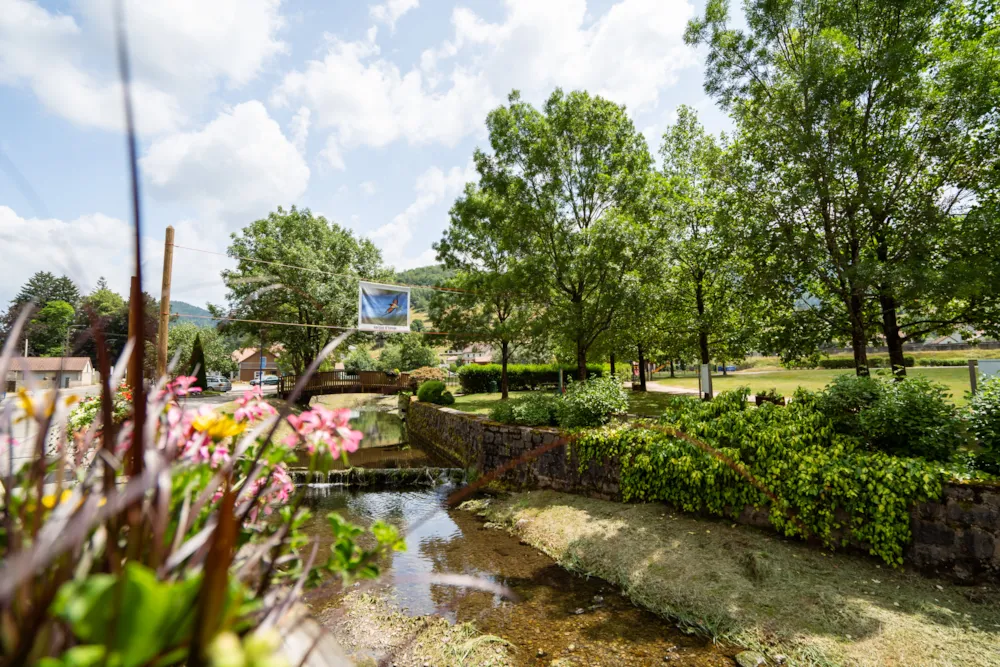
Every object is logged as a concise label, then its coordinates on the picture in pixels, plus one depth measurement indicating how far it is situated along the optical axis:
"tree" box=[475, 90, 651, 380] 11.78
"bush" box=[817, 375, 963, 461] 5.29
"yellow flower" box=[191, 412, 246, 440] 1.43
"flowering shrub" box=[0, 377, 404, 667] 0.60
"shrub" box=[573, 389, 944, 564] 4.92
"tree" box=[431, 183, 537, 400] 13.38
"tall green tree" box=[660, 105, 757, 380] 10.84
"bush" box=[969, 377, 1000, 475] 4.90
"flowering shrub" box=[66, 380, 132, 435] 6.09
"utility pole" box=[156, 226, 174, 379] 8.32
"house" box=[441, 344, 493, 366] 72.75
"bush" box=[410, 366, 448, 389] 25.56
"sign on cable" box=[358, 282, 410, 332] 14.30
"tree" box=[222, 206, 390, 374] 20.95
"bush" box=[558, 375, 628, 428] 8.73
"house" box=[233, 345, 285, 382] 59.92
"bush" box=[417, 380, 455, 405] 19.27
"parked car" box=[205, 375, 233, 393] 43.31
